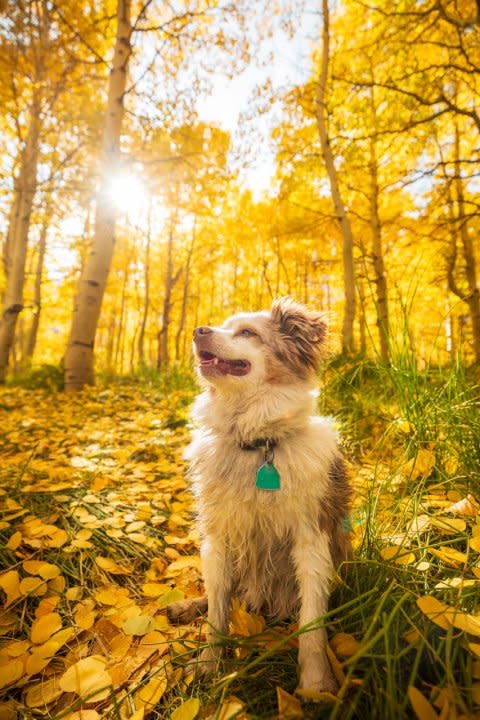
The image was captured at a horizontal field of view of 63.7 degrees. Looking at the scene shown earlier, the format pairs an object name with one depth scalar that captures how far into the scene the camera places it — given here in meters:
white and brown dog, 0.51
